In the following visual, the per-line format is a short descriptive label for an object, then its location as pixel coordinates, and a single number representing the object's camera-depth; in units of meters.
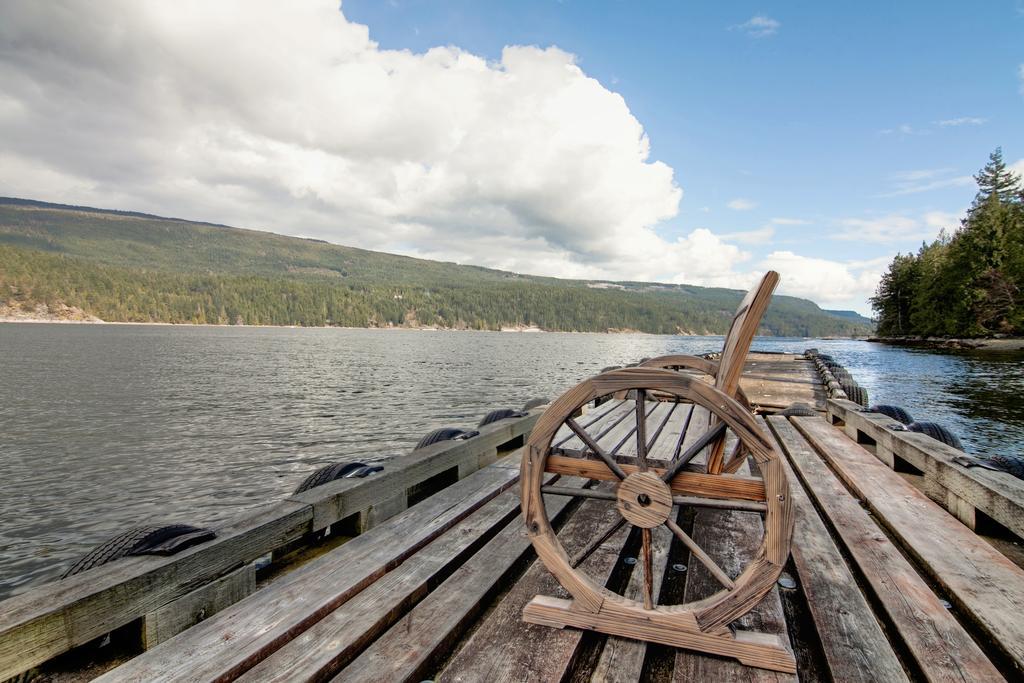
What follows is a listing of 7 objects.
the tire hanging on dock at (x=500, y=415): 7.72
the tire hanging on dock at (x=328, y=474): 4.50
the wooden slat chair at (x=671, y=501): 2.09
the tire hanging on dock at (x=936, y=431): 5.99
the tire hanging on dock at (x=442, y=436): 6.12
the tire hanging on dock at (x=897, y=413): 7.80
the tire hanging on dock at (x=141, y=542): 2.69
